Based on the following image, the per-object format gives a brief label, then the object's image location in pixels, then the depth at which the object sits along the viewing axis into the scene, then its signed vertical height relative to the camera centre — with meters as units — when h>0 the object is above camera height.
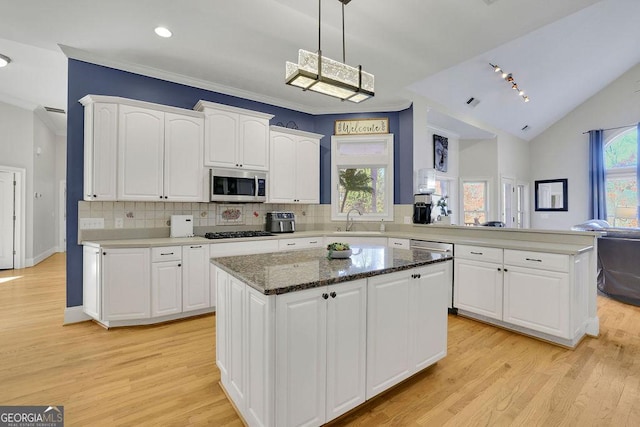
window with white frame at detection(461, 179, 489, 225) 6.92 +0.27
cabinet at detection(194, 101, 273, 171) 3.68 +1.00
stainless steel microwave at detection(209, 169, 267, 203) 3.72 +0.37
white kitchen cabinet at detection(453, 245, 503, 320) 3.09 -0.72
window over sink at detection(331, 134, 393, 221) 4.88 +0.63
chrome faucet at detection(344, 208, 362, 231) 4.94 -0.16
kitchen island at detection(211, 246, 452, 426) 1.46 -0.66
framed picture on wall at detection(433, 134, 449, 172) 6.27 +1.32
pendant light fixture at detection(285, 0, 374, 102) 1.81 +0.86
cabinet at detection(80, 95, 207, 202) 3.09 +0.69
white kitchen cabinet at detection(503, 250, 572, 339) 2.66 -0.74
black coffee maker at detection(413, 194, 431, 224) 4.43 +0.07
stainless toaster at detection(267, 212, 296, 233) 4.33 -0.12
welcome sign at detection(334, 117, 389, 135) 4.90 +1.45
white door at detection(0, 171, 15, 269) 5.62 -0.14
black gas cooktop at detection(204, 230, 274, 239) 3.66 -0.27
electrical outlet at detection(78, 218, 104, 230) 3.23 -0.10
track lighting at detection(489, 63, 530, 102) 4.63 +2.27
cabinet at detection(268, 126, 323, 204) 4.32 +0.72
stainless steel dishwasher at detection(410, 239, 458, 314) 3.48 -0.41
